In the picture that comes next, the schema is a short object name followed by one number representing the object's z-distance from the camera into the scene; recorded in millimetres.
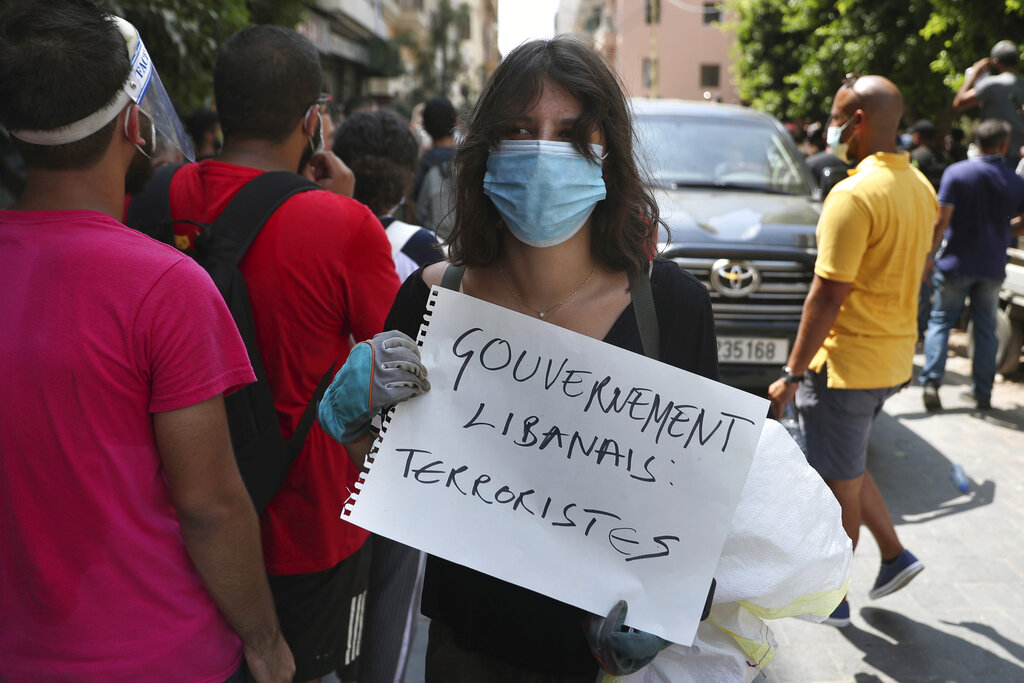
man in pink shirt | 1567
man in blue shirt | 6711
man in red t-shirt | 2363
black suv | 5613
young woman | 1778
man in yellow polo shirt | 3426
